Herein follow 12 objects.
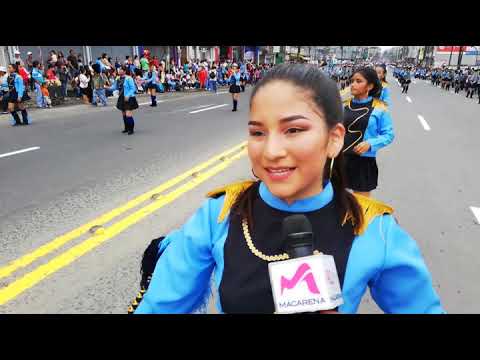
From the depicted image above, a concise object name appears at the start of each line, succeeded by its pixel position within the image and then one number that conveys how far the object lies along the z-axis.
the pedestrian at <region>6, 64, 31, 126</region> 11.33
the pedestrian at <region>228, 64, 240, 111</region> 14.88
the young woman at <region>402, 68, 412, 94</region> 26.66
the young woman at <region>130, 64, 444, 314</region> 1.17
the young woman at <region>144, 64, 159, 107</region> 16.37
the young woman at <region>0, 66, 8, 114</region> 13.01
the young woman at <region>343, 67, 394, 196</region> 3.91
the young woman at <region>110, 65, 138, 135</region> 9.99
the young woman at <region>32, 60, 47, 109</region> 14.16
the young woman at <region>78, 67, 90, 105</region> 16.00
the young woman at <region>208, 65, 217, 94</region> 25.48
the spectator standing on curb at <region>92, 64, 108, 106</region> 15.97
